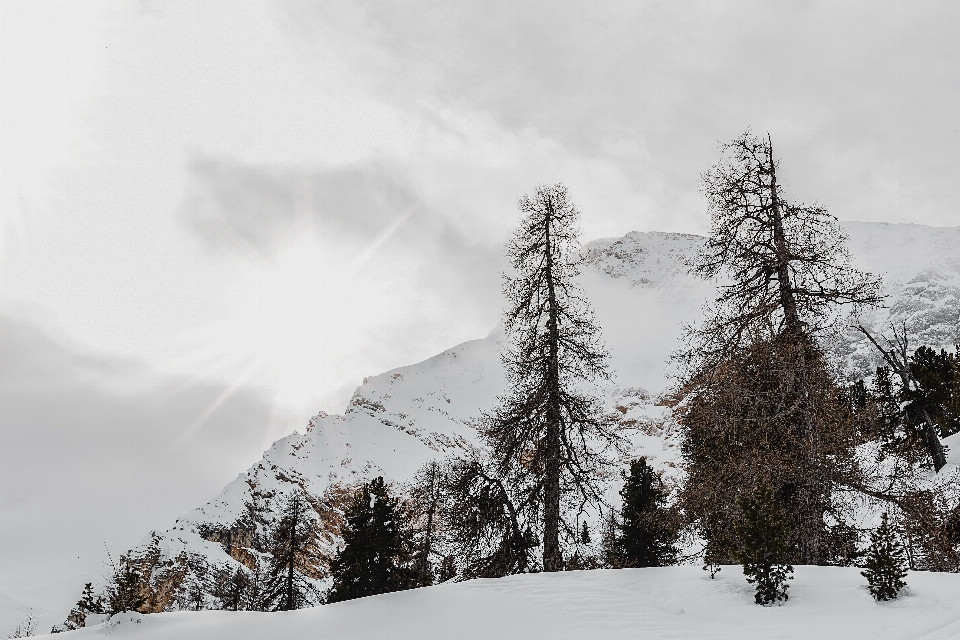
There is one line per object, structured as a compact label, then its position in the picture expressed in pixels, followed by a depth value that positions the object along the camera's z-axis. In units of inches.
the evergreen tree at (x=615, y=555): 891.7
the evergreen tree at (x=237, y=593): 1144.8
